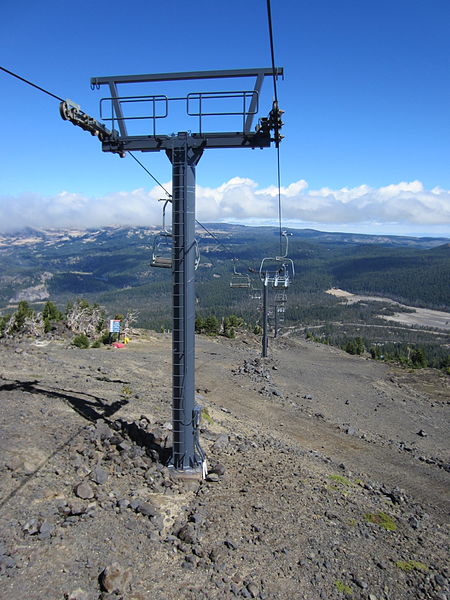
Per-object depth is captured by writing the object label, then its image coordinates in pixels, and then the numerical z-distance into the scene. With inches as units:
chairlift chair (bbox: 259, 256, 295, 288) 838.5
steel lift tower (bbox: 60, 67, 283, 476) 354.6
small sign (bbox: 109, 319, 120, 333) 1132.4
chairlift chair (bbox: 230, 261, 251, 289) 878.4
